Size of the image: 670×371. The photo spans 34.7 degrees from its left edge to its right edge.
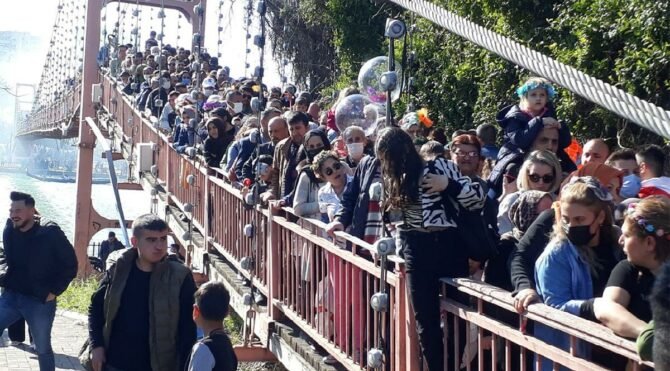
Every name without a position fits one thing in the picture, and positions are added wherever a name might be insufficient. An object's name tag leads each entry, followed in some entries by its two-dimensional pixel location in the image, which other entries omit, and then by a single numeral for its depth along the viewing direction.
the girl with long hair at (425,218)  4.71
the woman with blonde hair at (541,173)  5.04
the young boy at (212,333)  4.99
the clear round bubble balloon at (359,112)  6.39
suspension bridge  2.94
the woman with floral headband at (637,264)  3.36
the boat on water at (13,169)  89.14
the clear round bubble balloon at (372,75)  5.97
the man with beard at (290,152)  7.49
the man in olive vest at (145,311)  5.72
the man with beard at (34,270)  8.20
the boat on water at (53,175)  74.54
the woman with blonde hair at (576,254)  3.95
